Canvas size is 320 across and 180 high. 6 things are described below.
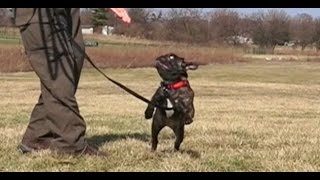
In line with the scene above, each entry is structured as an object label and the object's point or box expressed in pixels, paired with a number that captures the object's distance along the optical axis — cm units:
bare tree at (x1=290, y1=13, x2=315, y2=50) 6062
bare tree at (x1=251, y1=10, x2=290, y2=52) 5804
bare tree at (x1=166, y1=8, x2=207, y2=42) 5066
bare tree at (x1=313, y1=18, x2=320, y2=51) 6028
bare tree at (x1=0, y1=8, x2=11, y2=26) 3766
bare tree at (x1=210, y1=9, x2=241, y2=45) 5416
